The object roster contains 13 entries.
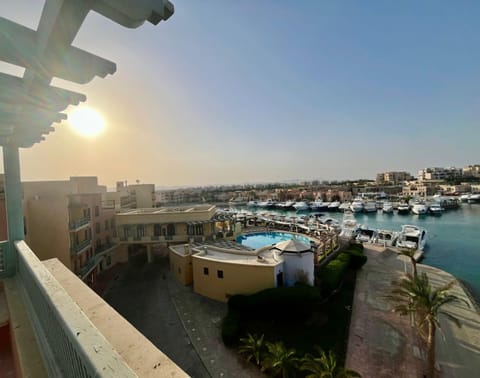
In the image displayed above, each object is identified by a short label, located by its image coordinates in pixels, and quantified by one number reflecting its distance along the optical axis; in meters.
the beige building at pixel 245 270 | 12.32
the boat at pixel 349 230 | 25.33
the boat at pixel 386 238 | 25.29
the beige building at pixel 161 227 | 20.16
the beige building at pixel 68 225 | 12.56
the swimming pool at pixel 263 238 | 23.05
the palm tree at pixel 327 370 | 6.81
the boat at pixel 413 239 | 23.47
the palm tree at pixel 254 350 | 8.51
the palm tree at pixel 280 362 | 7.65
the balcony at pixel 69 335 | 1.10
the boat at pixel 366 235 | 26.50
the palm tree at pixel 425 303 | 7.94
